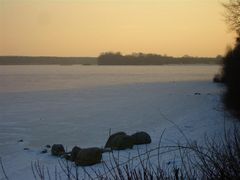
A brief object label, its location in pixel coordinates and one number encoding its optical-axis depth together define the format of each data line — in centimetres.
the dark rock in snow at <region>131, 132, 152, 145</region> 1708
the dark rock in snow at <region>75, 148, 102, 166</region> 1372
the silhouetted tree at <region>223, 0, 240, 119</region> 2561
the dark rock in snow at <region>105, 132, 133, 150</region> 1612
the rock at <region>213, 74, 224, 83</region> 6025
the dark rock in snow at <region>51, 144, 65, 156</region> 1583
